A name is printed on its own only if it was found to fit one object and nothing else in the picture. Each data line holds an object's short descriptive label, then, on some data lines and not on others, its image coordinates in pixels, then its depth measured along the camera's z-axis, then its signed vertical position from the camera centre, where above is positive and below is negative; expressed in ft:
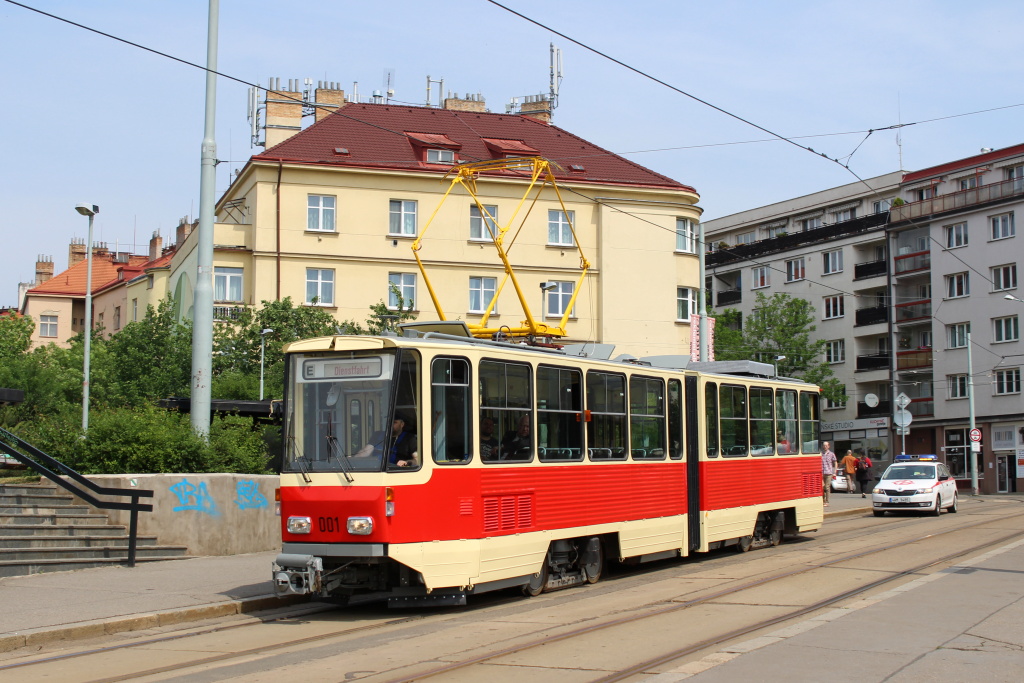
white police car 92.89 -4.43
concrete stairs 45.78 -4.18
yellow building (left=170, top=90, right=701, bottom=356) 147.13 +26.88
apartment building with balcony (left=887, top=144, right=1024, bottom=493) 185.78 +21.64
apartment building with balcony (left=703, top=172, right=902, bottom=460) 212.02 +30.24
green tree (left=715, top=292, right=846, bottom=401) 209.15 +17.19
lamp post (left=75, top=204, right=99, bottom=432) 101.30 +12.27
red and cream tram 37.06 -1.14
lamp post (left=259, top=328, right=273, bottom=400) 125.54 +11.26
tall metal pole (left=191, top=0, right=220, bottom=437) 53.06 +8.61
